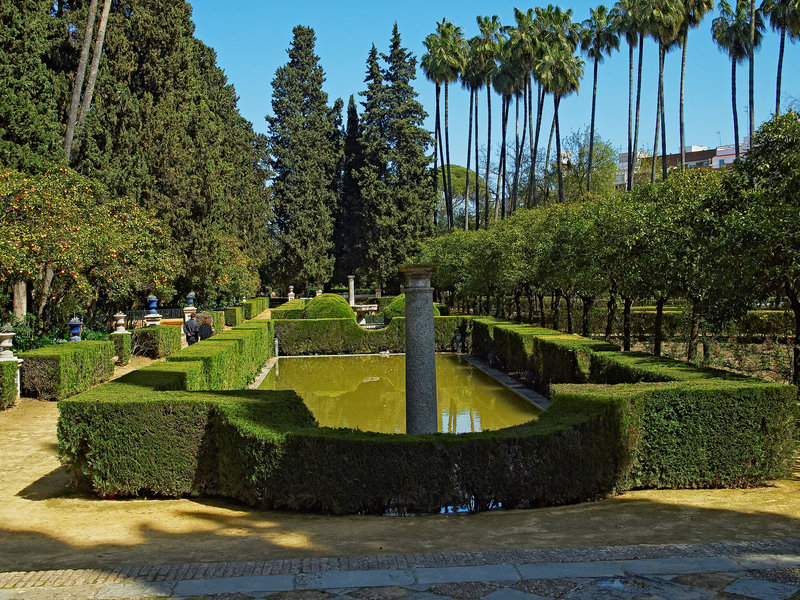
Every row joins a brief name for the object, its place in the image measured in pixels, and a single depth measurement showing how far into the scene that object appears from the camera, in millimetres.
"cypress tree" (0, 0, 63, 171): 18938
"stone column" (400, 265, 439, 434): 9391
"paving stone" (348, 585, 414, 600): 4293
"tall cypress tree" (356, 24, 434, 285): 48344
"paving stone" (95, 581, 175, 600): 4434
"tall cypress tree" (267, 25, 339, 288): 48625
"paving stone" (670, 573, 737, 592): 4355
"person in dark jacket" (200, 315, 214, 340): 19609
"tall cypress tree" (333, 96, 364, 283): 51062
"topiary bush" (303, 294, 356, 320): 26906
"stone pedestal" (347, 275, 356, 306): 44281
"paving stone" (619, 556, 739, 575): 4668
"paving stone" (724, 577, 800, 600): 4134
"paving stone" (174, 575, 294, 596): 4484
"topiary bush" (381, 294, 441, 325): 27500
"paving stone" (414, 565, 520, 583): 4594
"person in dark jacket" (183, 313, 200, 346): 19625
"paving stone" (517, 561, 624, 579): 4637
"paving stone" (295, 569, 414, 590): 4527
